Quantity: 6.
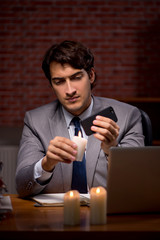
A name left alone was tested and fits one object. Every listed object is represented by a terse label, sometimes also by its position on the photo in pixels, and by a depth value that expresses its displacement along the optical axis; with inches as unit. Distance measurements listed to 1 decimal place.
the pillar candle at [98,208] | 46.7
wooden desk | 43.6
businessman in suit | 74.7
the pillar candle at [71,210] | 46.4
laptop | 49.9
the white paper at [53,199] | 58.6
